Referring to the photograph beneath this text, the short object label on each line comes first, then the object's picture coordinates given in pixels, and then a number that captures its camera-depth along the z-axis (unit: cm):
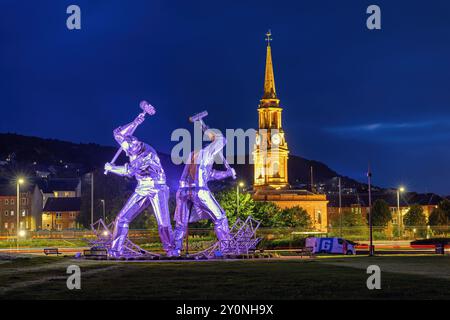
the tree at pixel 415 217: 13688
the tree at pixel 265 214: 9498
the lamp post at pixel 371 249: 5666
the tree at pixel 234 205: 8744
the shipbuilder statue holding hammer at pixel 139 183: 4800
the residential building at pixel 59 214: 16538
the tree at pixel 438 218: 13225
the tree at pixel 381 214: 14000
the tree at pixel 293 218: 9931
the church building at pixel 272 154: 14012
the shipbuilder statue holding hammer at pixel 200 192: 4881
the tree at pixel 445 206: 13538
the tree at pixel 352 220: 12741
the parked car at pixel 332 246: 6082
